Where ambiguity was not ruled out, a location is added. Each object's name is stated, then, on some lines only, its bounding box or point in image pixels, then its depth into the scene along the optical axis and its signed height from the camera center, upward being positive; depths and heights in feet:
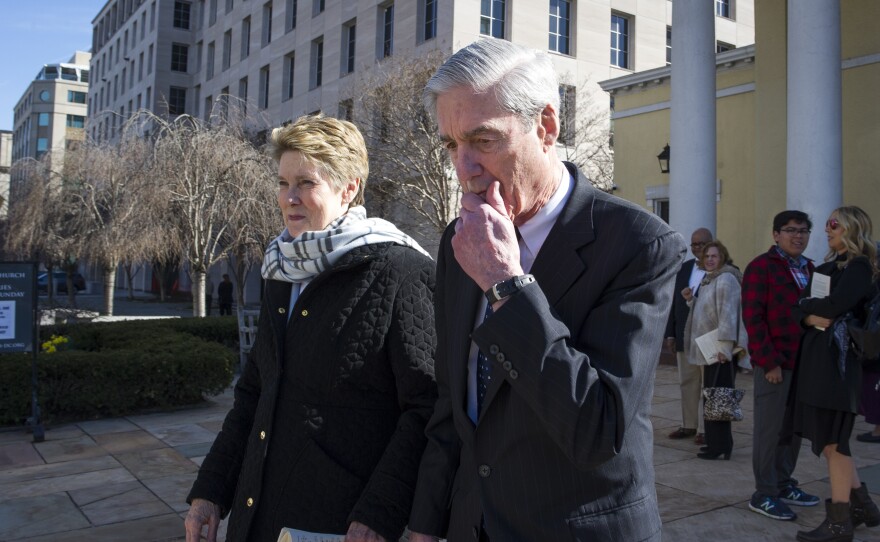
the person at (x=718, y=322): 21.31 -0.40
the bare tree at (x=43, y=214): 71.36 +7.75
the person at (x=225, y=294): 94.73 +0.42
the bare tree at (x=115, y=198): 59.26 +8.38
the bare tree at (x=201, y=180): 54.24 +8.69
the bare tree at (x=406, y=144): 66.90 +14.65
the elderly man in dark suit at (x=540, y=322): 4.61 -0.11
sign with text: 26.89 -0.50
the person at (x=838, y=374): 14.60 -1.27
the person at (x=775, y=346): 16.53 -0.82
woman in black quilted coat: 6.97 -0.74
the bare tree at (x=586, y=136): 80.64 +18.99
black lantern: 56.39 +11.51
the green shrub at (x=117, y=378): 27.17 -3.32
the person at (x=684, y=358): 24.41 -1.66
